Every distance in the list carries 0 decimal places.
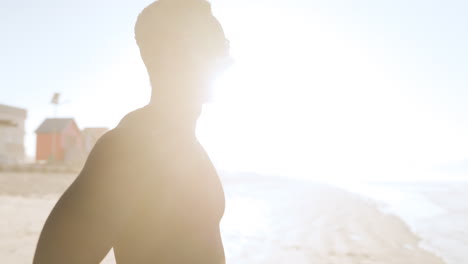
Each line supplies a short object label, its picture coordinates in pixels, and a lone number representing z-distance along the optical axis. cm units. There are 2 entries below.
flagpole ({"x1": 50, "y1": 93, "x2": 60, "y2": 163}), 2948
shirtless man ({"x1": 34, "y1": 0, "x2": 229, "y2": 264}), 99
